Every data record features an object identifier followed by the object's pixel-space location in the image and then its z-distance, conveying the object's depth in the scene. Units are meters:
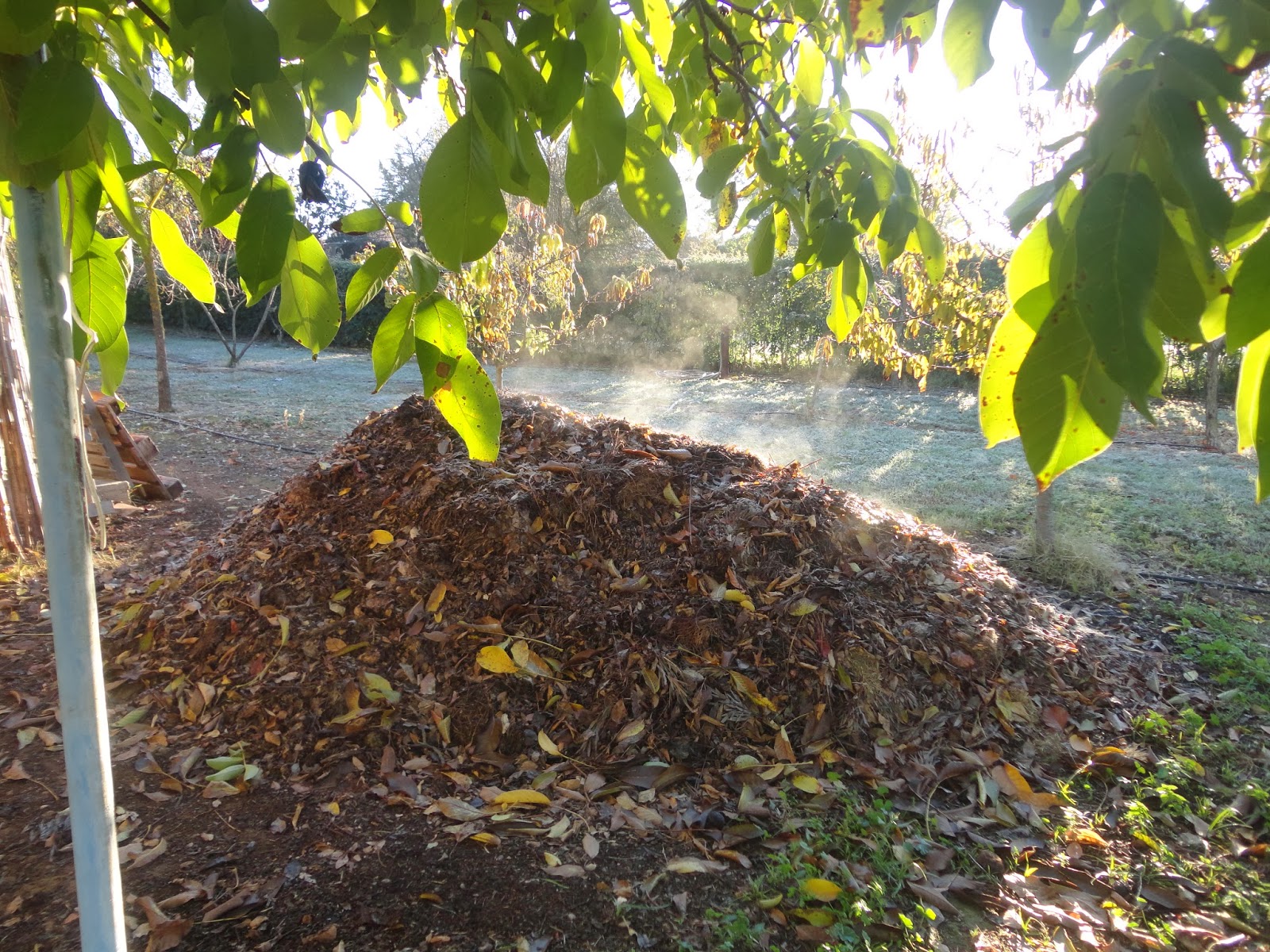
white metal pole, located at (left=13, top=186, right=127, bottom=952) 0.78
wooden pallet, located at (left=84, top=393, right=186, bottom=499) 5.54
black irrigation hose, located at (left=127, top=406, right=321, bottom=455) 8.03
